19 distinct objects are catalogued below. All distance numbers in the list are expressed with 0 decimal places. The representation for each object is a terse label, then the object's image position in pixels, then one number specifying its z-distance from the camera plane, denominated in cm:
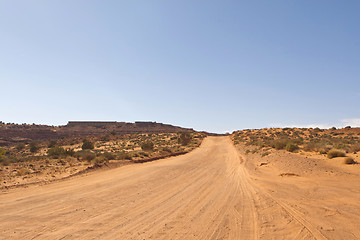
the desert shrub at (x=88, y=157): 2298
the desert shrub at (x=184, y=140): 5042
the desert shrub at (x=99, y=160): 2124
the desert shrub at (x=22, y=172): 1642
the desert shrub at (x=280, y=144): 2695
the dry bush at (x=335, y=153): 1752
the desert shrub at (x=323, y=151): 2067
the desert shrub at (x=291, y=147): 2430
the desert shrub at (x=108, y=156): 2400
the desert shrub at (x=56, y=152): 2783
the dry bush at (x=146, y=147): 3447
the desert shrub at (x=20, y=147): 4728
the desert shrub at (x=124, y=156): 2482
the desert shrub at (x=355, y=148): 1922
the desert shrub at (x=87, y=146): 4184
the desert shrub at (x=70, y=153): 2799
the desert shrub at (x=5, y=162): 2224
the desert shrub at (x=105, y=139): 6276
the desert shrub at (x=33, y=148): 4104
